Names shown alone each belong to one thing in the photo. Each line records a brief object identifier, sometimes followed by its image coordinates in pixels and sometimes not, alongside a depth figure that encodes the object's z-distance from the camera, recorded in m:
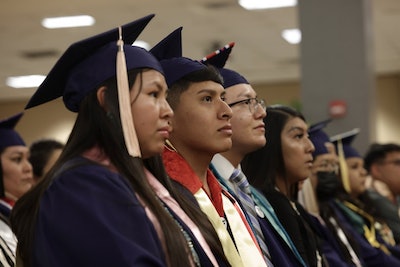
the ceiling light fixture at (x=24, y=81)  15.32
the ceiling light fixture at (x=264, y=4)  10.20
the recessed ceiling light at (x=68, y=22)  10.85
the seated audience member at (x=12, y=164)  4.67
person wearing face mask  4.75
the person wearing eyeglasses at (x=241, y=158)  3.33
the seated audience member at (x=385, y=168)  6.93
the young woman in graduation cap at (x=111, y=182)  2.03
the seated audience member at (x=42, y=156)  5.71
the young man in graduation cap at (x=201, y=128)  2.82
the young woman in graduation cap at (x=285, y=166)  3.92
